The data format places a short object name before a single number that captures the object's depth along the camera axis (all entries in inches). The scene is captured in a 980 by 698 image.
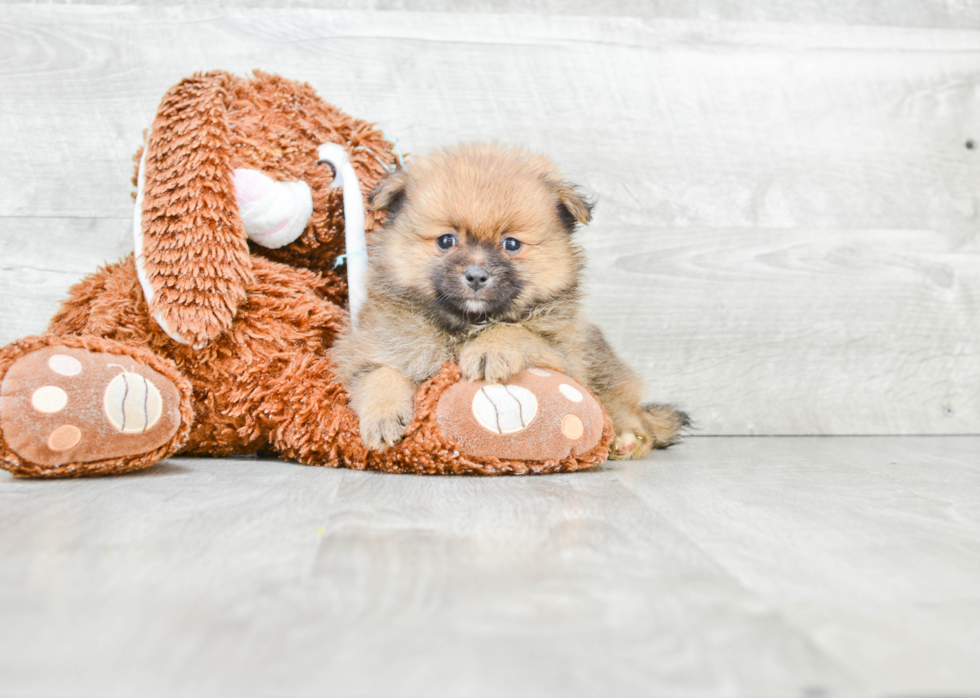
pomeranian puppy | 24.1
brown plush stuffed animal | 22.4
